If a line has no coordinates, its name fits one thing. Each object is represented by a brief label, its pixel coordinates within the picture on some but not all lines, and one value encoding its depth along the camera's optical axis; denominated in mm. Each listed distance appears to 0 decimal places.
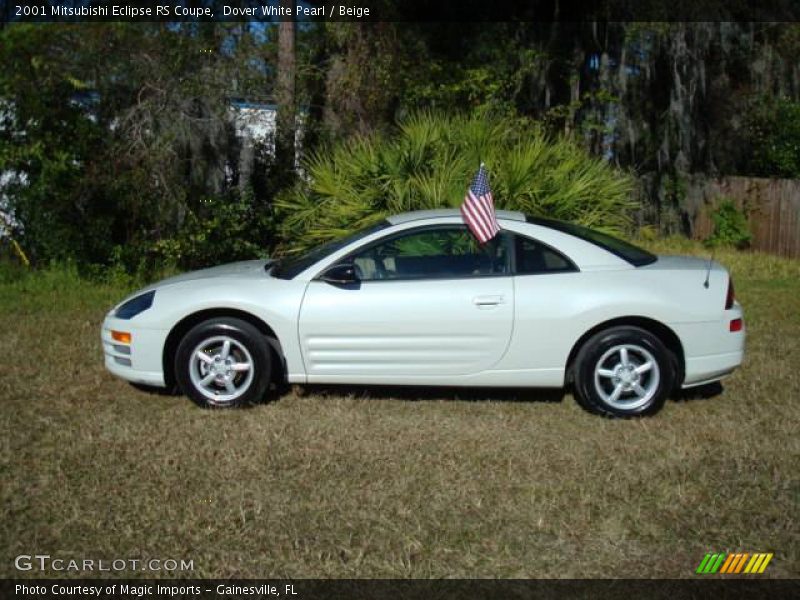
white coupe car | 6508
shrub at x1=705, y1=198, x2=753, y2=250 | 18359
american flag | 6730
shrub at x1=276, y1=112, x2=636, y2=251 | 10469
